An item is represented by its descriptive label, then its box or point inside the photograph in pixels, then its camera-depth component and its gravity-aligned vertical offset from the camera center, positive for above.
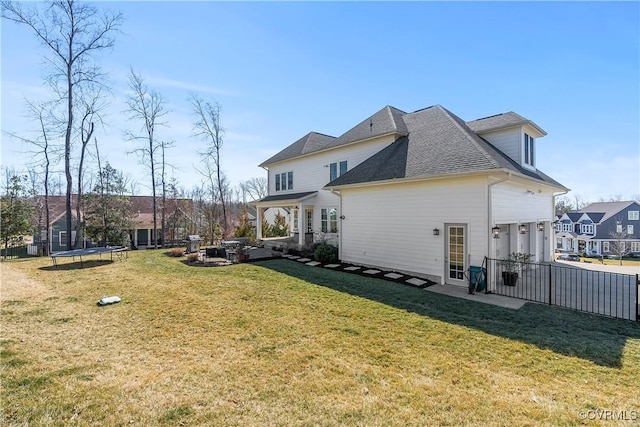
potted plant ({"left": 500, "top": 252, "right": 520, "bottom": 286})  9.10 -1.93
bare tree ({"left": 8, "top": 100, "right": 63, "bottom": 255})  17.25 +5.15
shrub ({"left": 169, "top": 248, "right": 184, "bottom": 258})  14.64 -1.87
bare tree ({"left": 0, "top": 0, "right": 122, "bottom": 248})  15.59 +10.39
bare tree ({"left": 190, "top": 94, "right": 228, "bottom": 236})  23.59 +7.44
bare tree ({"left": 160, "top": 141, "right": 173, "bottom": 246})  21.05 +4.13
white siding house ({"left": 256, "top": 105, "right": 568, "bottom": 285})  8.98 +0.83
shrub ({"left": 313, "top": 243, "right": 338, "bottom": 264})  12.91 -1.76
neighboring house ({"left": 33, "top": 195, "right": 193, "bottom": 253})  25.61 -0.21
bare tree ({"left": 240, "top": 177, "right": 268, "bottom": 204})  49.25 +5.37
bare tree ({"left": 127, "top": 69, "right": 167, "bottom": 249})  20.00 +7.58
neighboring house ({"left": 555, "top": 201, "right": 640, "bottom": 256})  41.34 -2.28
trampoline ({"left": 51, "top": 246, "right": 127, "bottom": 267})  11.61 -1.46
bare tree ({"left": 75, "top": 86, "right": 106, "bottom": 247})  18.08 +6.67
